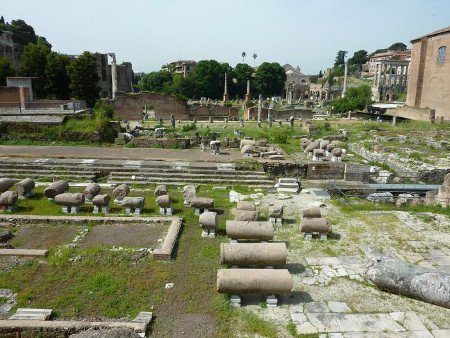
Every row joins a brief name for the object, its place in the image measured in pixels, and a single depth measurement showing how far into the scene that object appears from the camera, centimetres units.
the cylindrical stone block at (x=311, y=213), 1088
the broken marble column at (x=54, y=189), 1275
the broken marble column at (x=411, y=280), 737
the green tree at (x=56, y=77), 3647
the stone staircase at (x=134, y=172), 1571
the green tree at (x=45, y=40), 6972
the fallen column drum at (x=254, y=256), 812
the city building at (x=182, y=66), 8912
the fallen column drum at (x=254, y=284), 714
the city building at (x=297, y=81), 8475
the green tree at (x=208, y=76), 6462
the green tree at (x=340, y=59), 11912
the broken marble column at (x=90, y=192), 1291
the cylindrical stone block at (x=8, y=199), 1202
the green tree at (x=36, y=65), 3625
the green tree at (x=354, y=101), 4494
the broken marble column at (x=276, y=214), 1144
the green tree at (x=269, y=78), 6969
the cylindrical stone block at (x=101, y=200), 1196
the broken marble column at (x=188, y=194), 1294
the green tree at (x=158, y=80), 7694
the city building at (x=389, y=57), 8282
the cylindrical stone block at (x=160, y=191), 1308
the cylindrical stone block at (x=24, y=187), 1309
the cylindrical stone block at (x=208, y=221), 1027
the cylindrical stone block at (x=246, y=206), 1132
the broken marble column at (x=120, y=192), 1305
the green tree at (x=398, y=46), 13100
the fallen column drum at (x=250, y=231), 946
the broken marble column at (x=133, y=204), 1194
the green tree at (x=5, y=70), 3478
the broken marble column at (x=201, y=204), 1203
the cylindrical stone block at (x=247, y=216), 1056
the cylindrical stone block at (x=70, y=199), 1186
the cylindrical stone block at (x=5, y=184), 1309
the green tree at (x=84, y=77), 3572
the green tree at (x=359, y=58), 12356
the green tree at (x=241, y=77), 6819
